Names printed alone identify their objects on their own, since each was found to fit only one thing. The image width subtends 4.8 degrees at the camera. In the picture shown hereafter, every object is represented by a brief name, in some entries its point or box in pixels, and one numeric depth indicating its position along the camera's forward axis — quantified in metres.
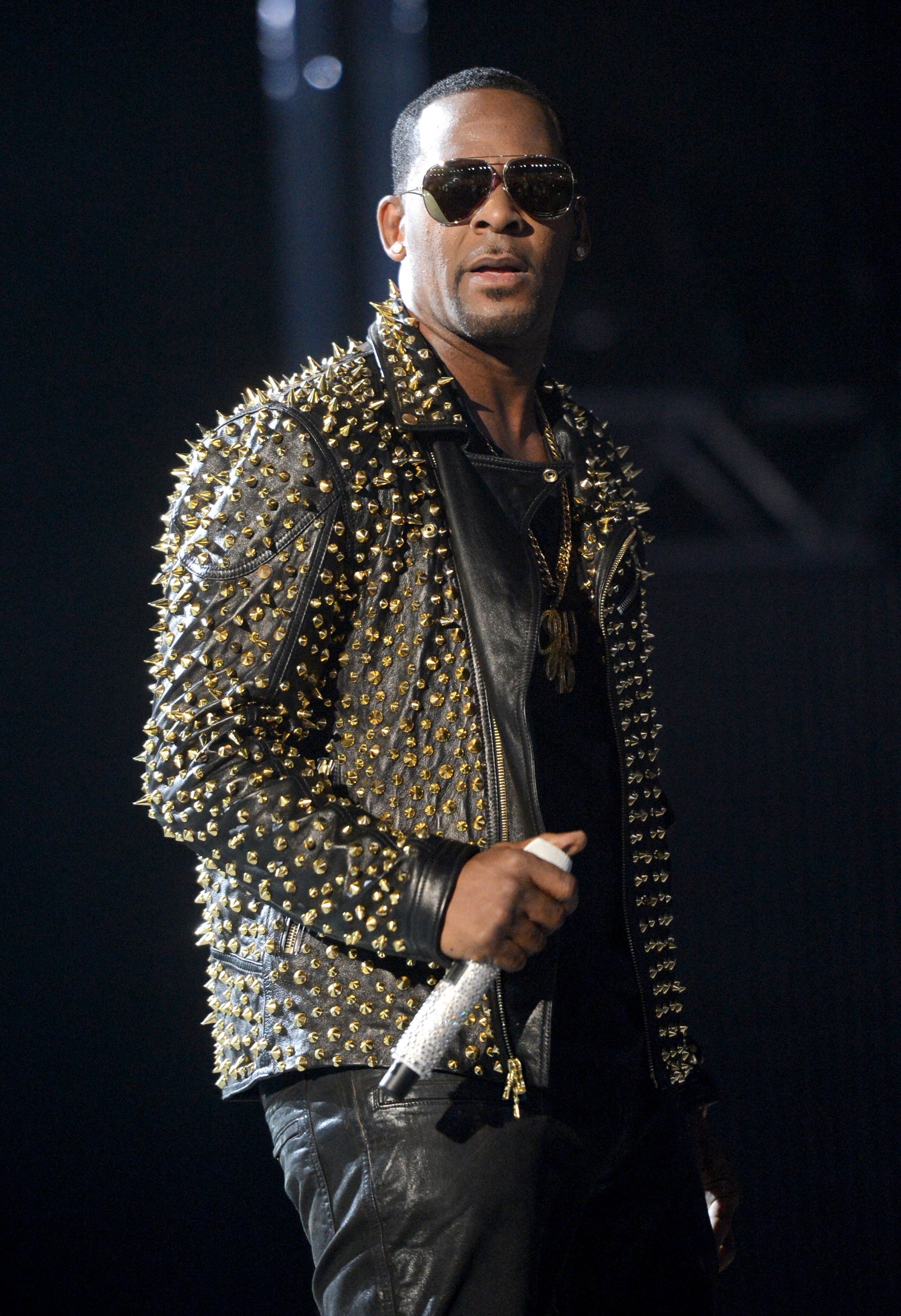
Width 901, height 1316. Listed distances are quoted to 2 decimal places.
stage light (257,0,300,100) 9.13
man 7.52
